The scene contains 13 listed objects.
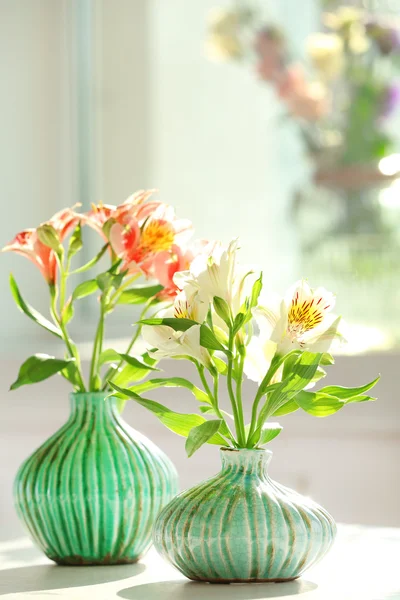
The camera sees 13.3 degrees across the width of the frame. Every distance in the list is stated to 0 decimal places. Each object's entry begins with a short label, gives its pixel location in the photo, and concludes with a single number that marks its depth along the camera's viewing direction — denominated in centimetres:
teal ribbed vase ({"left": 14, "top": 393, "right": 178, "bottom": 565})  125
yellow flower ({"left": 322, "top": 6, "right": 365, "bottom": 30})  226
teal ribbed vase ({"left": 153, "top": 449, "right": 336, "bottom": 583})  113
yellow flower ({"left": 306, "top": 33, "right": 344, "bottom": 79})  228
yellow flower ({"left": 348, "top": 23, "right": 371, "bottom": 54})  227
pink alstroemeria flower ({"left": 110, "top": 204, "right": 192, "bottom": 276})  126
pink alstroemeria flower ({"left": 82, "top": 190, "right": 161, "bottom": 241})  126
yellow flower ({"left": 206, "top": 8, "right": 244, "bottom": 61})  237
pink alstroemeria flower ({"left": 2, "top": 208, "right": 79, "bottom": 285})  128
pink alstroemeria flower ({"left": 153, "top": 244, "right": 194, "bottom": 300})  126
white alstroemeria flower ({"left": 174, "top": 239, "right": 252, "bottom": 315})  116
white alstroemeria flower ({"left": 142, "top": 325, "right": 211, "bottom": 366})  116
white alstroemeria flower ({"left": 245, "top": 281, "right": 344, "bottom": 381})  115
